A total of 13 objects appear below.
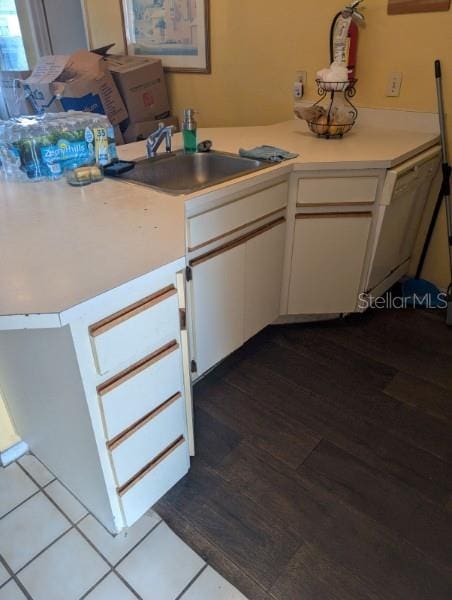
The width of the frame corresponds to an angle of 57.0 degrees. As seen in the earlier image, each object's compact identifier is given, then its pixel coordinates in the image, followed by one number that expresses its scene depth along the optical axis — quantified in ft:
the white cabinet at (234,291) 4.98
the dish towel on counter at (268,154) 5.48
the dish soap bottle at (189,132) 5.79
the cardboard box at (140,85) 8.70
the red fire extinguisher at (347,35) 6.25
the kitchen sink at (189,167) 5.48
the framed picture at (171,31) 8.51
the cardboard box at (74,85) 8.18
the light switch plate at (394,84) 6.73
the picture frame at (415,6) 6.00
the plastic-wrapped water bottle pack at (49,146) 4.43
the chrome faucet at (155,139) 5.44
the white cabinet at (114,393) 2.92
